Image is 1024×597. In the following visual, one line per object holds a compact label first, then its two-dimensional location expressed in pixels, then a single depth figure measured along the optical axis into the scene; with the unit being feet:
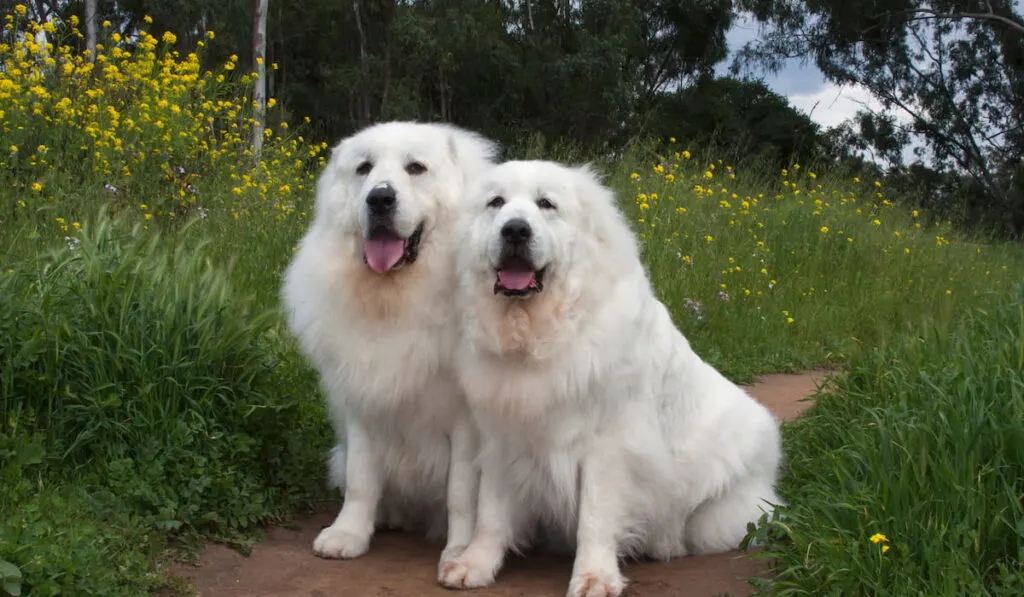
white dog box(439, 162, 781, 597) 10.19
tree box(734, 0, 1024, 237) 71.56
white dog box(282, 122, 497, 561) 11.04
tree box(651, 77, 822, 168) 74.38
